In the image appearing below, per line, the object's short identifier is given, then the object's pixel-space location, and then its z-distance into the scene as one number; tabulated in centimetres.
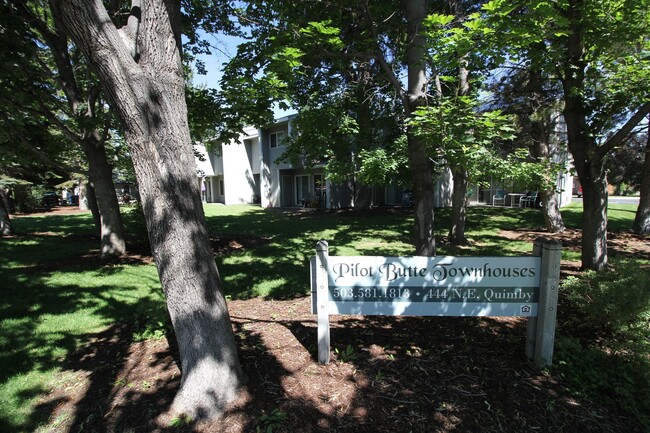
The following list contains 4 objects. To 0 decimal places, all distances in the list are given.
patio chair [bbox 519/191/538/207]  2017
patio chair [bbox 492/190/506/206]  2242
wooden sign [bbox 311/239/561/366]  294
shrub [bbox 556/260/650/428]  263
